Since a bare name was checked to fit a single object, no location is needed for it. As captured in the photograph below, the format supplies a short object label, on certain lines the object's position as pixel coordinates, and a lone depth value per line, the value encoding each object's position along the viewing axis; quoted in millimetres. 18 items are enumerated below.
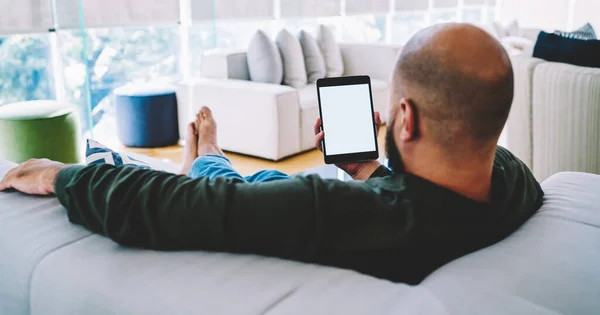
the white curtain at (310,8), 6070
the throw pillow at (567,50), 2518
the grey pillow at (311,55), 4996
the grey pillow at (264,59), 4496
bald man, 824
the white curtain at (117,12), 4195
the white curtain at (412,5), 7750
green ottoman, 3307
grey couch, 693
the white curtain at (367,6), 6863
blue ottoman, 4341
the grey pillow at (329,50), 5254
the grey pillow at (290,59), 4703
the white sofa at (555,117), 2459
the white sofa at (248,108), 4109
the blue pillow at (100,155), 1183
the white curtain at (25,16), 3838
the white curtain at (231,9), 5156
